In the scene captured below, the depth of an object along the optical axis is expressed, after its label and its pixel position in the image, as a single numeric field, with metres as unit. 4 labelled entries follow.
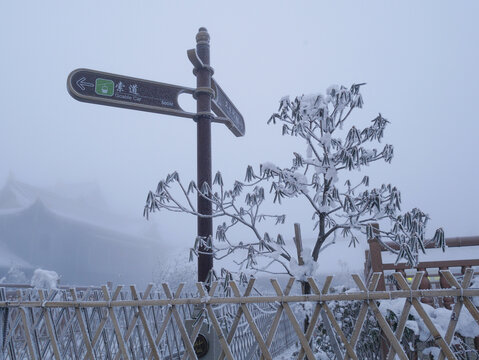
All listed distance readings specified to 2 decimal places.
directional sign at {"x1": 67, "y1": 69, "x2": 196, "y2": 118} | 4.51
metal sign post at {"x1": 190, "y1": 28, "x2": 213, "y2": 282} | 4.69
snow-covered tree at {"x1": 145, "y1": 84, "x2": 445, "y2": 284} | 4.41
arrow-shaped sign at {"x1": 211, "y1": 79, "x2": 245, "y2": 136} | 5.50
